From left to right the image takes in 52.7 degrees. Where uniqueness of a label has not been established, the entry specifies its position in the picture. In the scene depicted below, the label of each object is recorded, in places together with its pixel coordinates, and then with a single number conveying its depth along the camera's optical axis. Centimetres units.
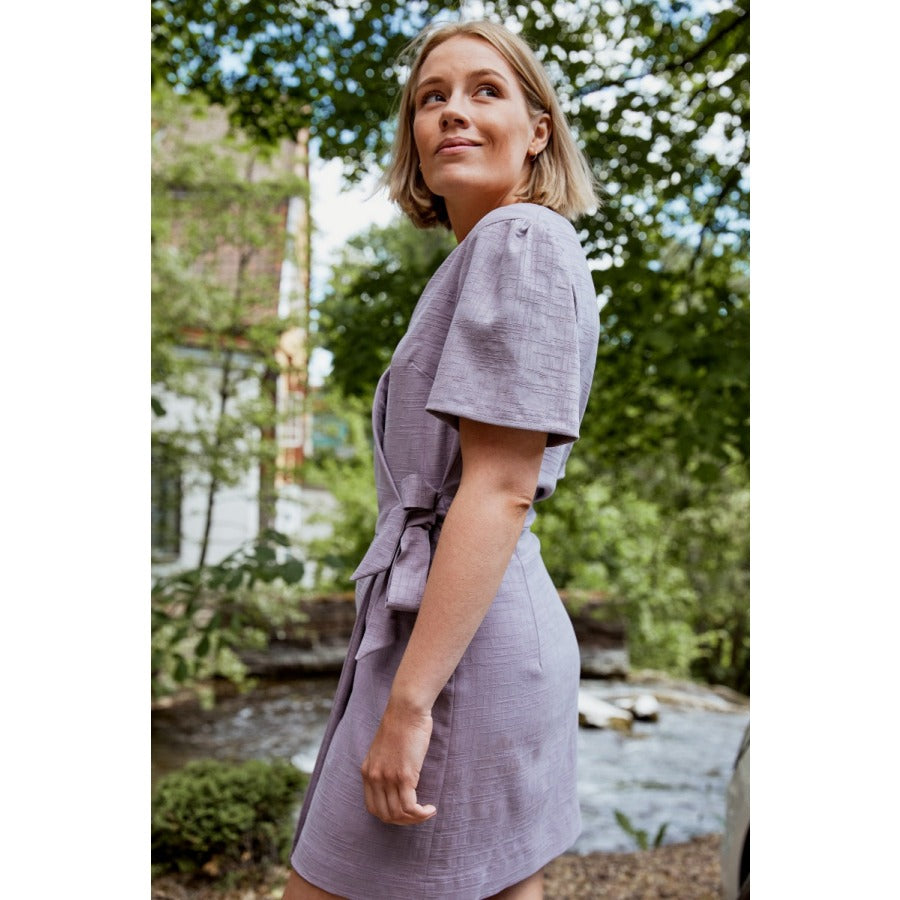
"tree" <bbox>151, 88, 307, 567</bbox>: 673
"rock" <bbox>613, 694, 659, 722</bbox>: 758
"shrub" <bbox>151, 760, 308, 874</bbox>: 322
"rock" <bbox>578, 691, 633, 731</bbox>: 715
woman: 92
